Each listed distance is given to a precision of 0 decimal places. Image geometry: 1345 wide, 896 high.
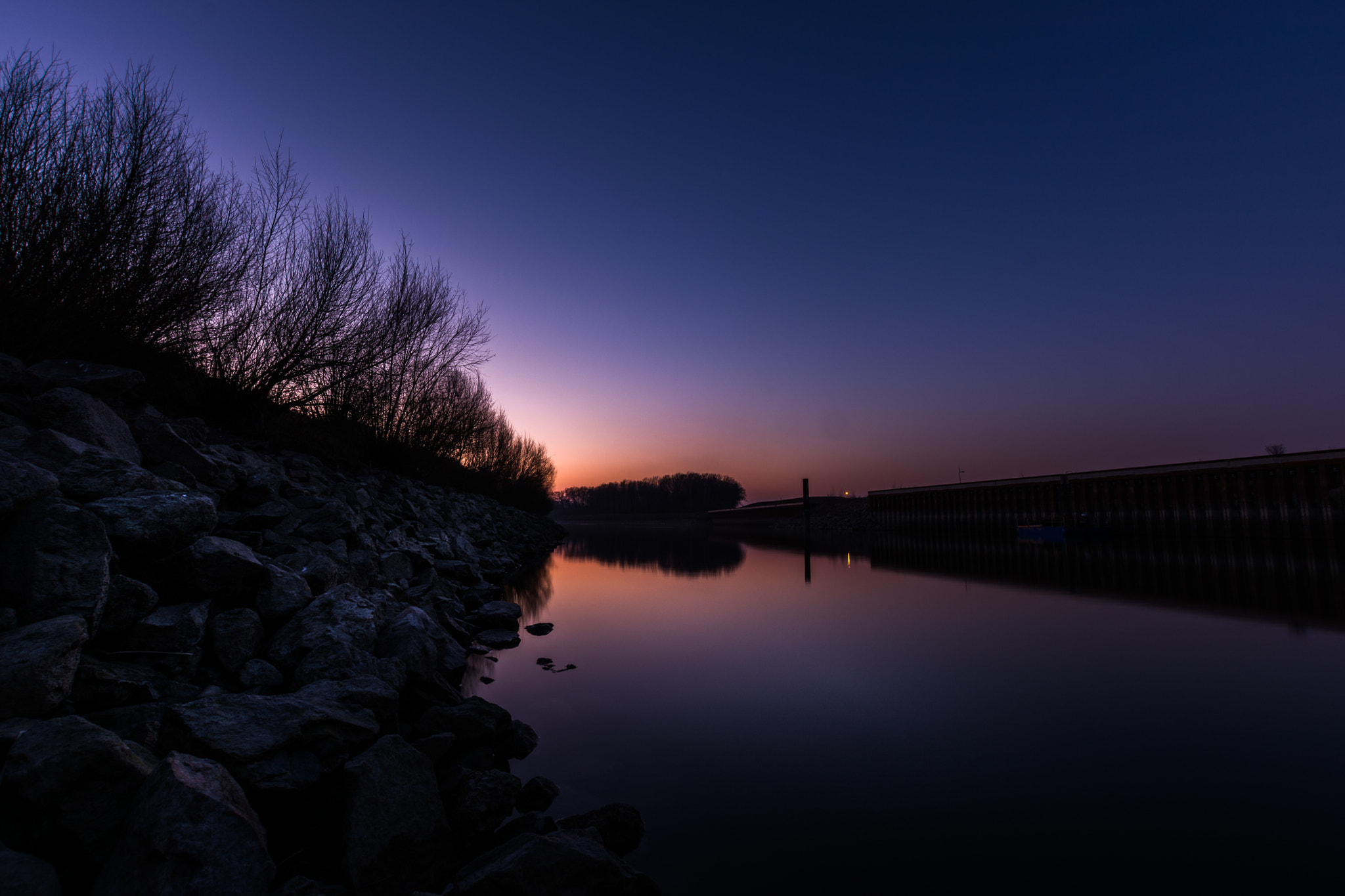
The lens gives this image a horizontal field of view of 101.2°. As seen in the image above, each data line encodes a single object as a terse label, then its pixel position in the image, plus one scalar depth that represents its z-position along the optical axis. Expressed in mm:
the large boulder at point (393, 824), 2982
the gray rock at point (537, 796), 3771
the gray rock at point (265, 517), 6277
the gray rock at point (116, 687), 3152
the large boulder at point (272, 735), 3068
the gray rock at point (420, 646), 5121
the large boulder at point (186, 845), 2369
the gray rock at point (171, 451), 6227
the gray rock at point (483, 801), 3400
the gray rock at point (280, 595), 4730
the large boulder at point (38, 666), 2736
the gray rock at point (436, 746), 4020
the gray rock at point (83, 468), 4225
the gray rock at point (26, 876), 2166
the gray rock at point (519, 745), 4688
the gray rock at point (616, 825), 3432
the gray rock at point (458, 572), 11898
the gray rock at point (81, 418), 5238
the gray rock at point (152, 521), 4012
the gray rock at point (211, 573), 4207
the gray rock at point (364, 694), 3904
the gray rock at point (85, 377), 5656
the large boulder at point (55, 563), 3207
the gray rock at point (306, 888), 2666
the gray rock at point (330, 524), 7426
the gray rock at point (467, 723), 4402
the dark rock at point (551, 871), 2723
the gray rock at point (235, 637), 4156
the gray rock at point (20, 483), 3344
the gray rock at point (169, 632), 3736
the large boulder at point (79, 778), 2406
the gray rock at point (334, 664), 4371
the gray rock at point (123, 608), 3652
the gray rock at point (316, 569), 5566
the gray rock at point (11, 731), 2547
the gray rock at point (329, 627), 4504
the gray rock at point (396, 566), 8664
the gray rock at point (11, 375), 5352
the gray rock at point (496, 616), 9648
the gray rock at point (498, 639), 8594
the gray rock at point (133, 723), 3006
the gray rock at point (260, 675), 4123
